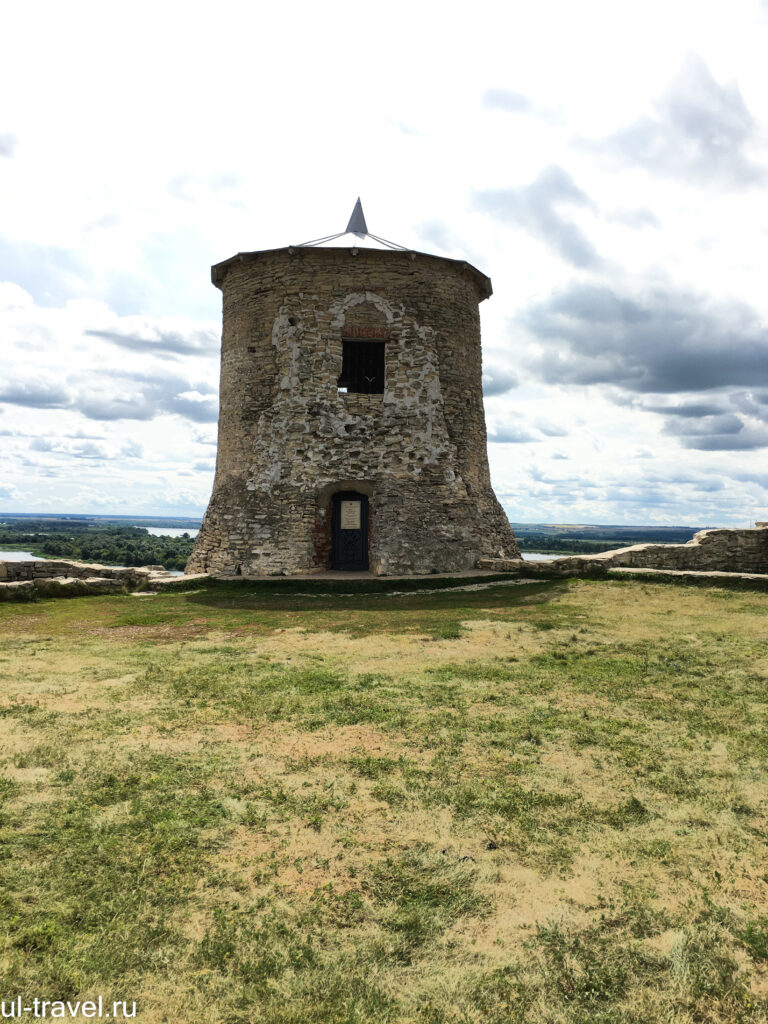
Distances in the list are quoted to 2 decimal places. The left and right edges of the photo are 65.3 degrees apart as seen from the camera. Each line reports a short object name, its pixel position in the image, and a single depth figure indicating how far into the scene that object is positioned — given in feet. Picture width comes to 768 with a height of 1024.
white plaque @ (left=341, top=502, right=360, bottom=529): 53.31
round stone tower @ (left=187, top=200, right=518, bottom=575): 49.47
